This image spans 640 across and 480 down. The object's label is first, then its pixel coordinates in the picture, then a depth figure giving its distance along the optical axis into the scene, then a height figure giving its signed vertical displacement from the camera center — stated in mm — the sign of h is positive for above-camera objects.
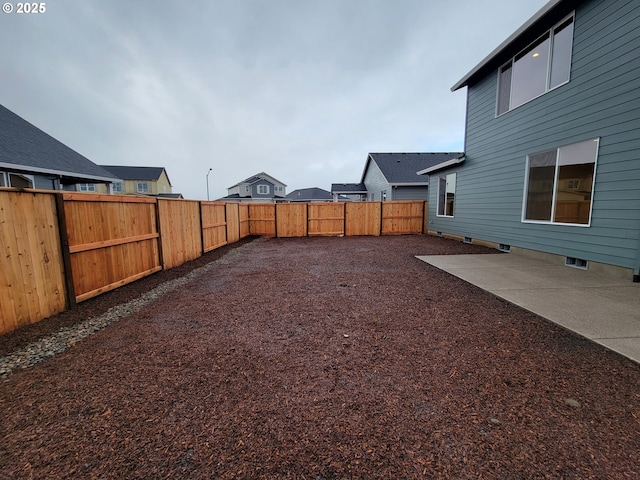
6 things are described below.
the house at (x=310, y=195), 38303 +2186
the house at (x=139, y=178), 35531 +4428
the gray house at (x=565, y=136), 4598 +1607
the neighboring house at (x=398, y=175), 16653 +2373
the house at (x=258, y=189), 36656 +2942
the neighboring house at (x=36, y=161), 8016 +1777
